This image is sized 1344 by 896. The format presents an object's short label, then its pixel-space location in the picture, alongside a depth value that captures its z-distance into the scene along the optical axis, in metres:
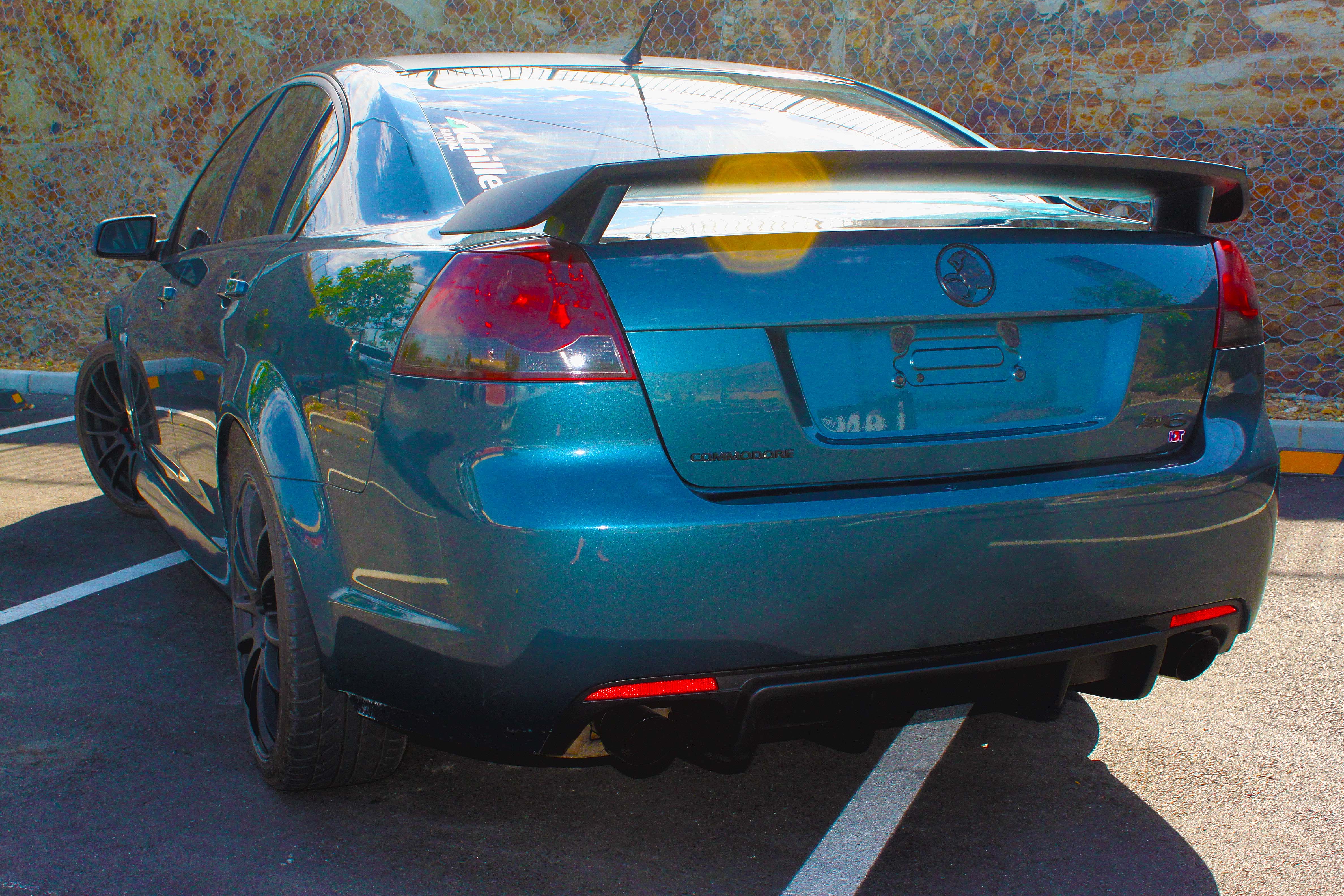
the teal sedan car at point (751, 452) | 1.73
